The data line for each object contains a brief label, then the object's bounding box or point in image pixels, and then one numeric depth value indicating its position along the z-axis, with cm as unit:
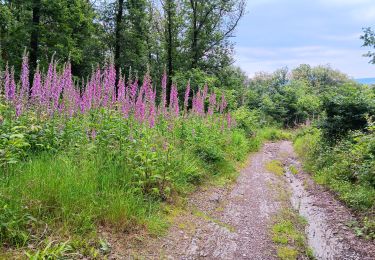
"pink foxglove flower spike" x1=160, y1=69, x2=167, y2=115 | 744
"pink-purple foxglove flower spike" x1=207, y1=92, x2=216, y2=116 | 1200
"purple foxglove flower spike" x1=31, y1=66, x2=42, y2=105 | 578
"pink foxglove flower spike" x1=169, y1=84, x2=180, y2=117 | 830
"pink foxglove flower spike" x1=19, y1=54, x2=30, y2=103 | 565
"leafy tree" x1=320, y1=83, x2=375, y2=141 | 1198
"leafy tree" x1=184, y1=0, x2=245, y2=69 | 3062
